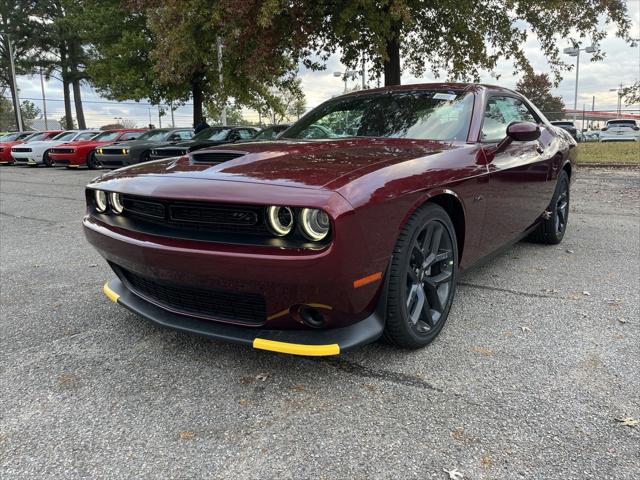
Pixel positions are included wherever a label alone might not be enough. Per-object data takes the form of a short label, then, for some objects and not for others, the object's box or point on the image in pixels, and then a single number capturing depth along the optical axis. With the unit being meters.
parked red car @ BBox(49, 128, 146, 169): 16.42
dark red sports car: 2.01
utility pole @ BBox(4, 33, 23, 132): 29.39
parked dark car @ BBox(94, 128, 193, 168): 14.49
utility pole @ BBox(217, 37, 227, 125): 12.94
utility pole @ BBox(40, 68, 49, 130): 61.89
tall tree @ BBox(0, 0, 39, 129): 28.84
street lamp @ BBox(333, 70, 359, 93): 13.91
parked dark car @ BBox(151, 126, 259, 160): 12.62
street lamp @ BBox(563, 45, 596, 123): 33.96
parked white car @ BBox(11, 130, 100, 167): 18.36
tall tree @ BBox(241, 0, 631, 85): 10.00
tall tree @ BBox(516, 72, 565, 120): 57.12
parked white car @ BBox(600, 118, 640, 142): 27.88
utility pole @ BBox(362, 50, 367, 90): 12.99
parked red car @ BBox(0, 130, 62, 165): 20.83
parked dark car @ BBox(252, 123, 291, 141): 11.70
